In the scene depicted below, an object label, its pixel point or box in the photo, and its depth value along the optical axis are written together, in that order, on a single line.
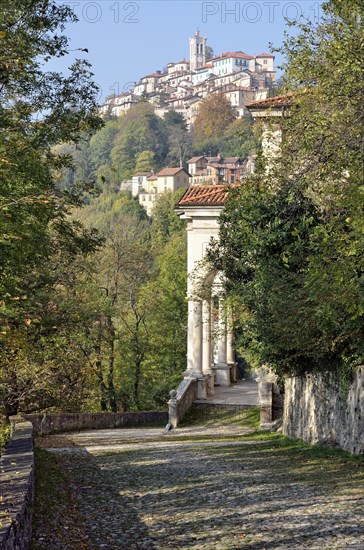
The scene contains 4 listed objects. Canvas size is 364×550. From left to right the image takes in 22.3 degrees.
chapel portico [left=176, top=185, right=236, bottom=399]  36.25
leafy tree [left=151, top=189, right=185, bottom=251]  120.25
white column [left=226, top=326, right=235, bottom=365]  42.54
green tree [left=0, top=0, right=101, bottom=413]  15.04
